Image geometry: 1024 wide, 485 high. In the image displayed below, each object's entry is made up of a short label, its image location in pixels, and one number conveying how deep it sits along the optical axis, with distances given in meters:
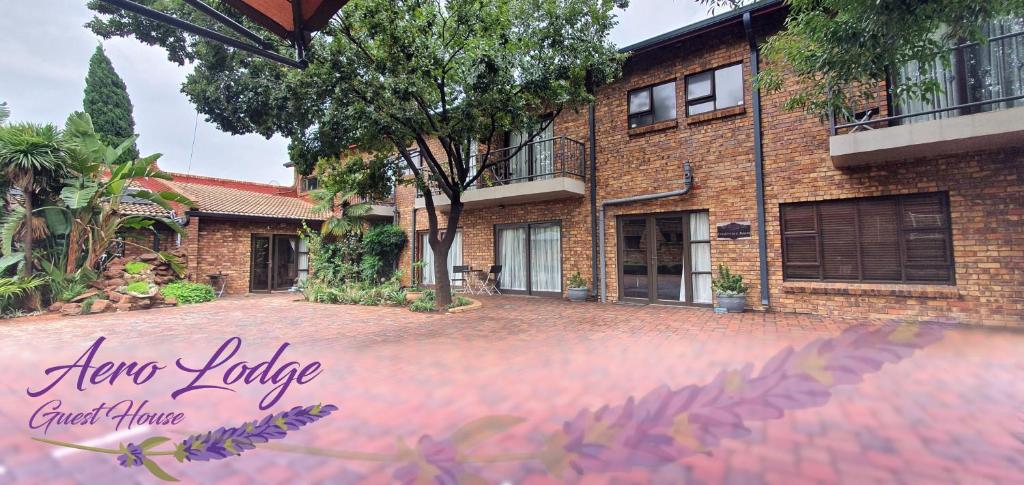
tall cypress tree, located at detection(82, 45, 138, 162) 21.03
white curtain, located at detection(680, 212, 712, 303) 9.35
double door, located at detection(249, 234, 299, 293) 15.26
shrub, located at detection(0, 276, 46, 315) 8.84
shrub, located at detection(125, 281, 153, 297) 10.16
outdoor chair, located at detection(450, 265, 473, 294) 13.21
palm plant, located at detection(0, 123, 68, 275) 9.12
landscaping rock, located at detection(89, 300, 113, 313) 9.37
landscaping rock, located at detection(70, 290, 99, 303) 9.53
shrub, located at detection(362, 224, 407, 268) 14.83
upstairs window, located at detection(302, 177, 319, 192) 21.08
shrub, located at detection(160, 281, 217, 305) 11.31
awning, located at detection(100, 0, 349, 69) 2.95
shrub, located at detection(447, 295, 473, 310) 9.52
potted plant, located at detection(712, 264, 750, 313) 8.50
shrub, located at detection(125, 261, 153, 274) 10.83
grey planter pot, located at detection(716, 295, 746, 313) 8.49
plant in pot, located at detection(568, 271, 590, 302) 10.70
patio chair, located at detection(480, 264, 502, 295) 12.87
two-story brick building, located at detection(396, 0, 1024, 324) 6.68
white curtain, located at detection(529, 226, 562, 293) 11.71
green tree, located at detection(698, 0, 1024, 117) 3.77
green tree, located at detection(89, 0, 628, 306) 7.66
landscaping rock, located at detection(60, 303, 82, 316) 9.13
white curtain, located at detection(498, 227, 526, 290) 12.45
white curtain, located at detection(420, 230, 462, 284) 14.23
